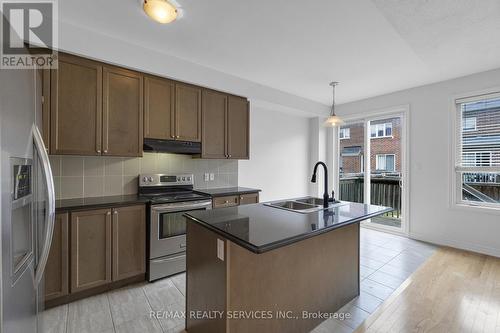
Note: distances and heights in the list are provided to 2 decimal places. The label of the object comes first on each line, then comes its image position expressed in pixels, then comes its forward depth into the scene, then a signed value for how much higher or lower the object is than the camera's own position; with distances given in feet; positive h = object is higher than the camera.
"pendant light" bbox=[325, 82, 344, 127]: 10.14 +1.96
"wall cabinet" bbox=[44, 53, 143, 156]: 7.41 +1.95
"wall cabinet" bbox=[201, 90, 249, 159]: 10.80 +1.96
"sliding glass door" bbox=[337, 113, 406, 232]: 14.02 +0.11
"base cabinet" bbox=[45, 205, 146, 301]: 6.82 -2.72
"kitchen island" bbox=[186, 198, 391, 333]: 4.56 -2.37
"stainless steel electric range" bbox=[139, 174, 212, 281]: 8.34 -2.19
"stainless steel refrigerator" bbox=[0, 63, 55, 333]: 3.04 -0.61
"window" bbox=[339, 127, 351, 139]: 16.55 +2.37
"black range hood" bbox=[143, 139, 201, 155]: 9.14 +0.80
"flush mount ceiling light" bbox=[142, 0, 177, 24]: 5.90 +4.07
